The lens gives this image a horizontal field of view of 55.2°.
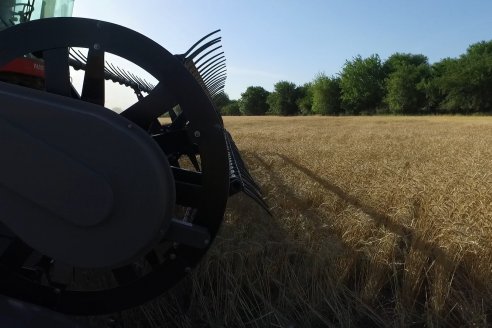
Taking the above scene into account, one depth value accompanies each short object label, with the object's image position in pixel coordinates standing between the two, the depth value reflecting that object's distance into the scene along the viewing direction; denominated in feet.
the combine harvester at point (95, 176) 4.37
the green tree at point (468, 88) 138.00
